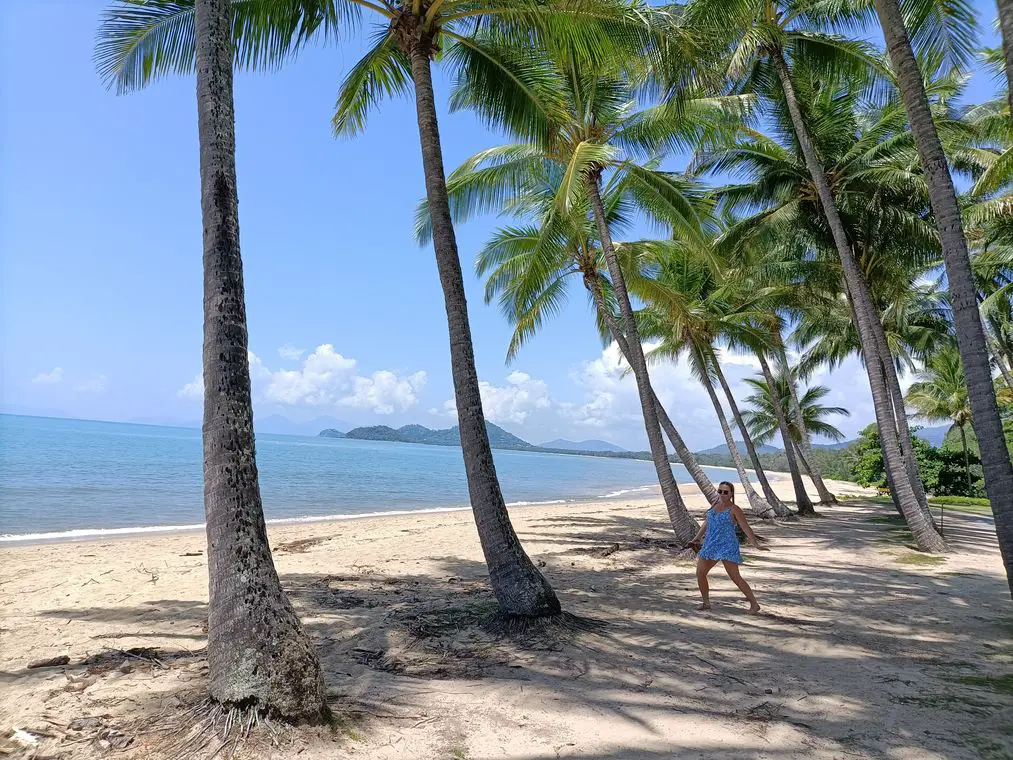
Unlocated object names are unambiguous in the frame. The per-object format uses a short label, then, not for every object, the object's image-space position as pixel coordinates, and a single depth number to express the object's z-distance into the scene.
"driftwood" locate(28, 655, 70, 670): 4.36
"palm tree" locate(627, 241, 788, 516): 16.80
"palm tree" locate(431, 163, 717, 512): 11.95
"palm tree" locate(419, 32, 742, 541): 8.11
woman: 6.24
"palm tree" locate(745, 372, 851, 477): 27.33
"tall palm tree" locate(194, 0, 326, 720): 3.25
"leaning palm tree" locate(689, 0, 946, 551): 10.55
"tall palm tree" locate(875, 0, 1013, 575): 5.08
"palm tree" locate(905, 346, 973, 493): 29.66
